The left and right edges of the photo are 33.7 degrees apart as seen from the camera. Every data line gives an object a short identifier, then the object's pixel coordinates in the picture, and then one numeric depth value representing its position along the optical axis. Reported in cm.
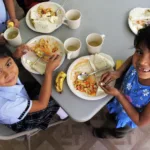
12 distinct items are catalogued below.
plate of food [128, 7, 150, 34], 119
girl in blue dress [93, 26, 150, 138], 92
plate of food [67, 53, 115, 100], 104
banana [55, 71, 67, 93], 105
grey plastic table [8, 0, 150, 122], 102
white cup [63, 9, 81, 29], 117
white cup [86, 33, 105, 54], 110
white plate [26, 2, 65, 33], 120
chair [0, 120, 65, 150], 110
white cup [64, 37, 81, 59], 110
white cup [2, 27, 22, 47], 113
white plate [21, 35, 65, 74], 112
